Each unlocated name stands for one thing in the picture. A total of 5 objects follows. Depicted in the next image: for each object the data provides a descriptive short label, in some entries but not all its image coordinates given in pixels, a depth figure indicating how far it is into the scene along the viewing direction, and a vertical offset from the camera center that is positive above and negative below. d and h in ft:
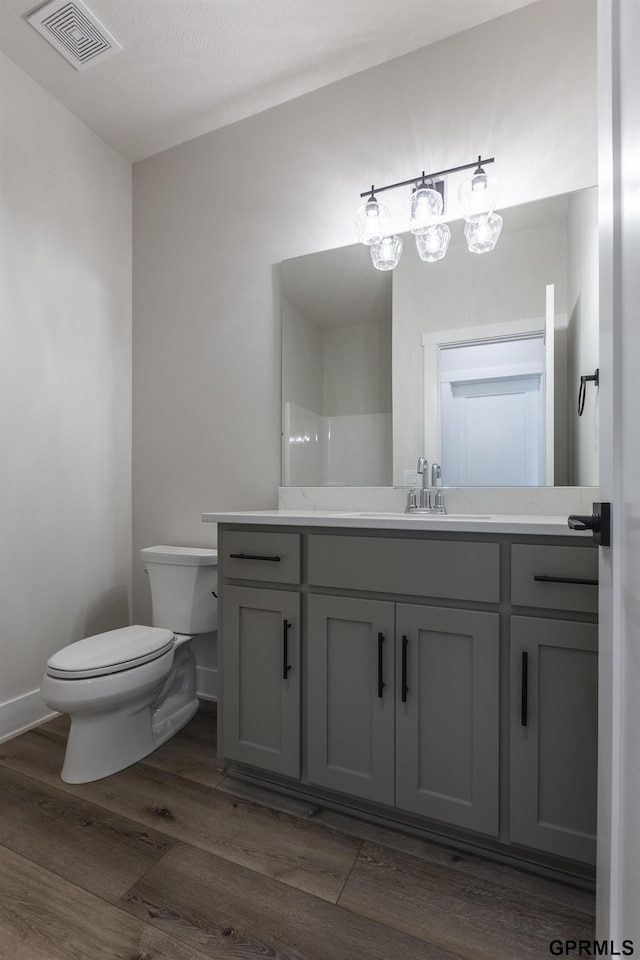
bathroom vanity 3.70 -1.74
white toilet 4.98 -2.22
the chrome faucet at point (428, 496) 5.70 -0.22
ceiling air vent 5.51 +5.53
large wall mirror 5.22 +1.49
